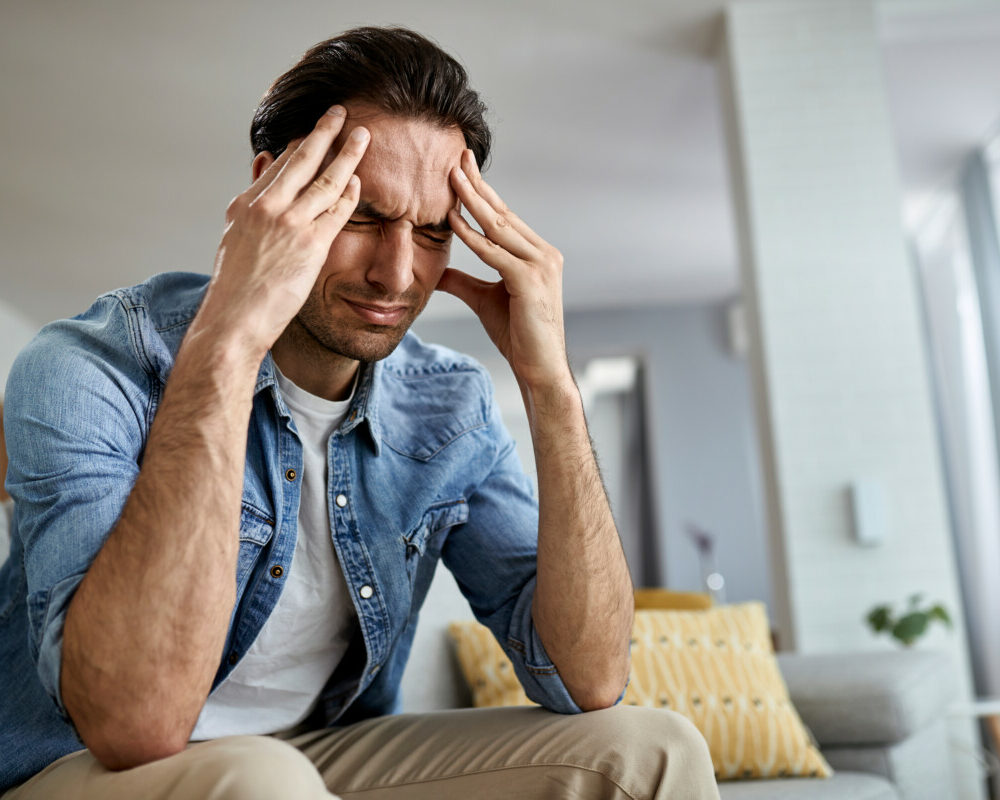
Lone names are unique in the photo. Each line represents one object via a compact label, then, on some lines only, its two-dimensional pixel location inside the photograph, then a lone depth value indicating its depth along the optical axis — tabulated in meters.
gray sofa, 1.84
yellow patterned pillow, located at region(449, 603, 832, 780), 1.76
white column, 3.15
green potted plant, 2.92
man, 0.85
